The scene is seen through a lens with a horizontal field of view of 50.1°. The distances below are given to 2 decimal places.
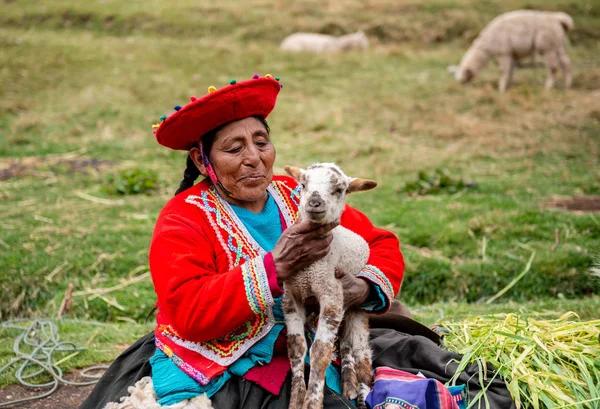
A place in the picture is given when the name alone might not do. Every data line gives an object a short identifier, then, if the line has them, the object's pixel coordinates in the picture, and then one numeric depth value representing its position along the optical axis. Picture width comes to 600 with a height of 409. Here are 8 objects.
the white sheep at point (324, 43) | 17.89
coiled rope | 4.05
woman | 2.63
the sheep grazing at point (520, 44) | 13.91
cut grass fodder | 2.71
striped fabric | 2.55
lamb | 2.59
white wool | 2.66
